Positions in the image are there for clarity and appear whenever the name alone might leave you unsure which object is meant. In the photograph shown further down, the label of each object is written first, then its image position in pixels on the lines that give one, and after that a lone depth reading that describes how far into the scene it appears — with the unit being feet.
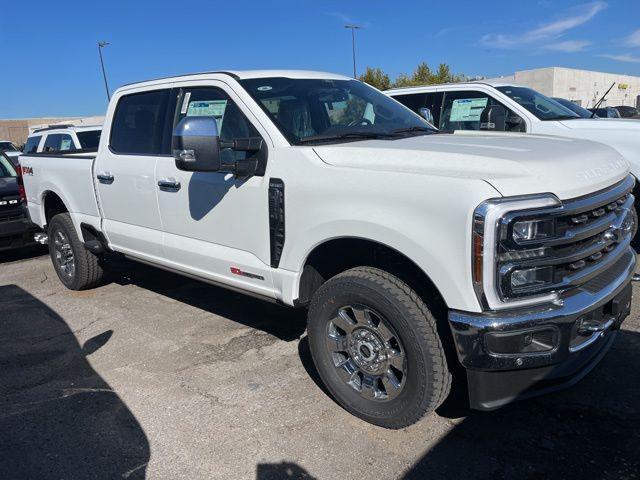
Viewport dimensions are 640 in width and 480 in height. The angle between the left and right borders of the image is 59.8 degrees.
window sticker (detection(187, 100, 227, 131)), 12.93
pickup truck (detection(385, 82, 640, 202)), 20.04
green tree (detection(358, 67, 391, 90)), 144.31
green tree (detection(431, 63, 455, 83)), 148.66
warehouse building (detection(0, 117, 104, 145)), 185.35
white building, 139.03
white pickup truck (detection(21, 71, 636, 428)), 8.20
